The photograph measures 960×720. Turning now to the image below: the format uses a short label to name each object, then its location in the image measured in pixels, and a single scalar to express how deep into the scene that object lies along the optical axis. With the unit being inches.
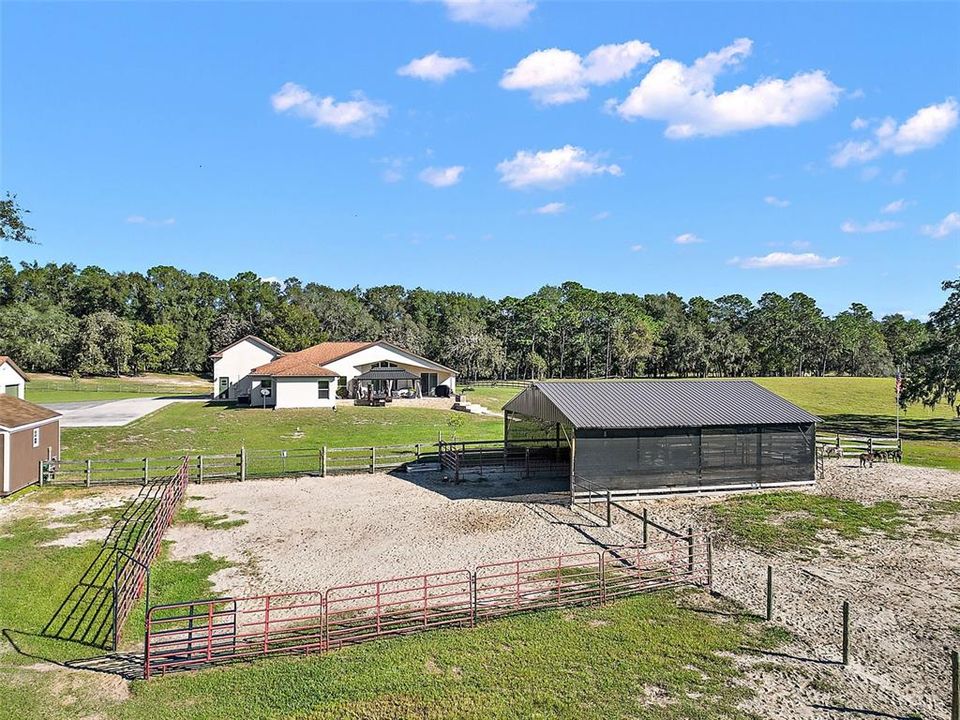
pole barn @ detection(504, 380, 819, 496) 855.7
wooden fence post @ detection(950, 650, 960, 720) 323.9
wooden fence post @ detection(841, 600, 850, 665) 402.3
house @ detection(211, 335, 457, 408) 1958.7
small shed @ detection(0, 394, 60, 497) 836.6
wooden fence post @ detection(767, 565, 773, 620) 470.0
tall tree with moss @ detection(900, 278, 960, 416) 1736.0
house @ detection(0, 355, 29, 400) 1168.2
